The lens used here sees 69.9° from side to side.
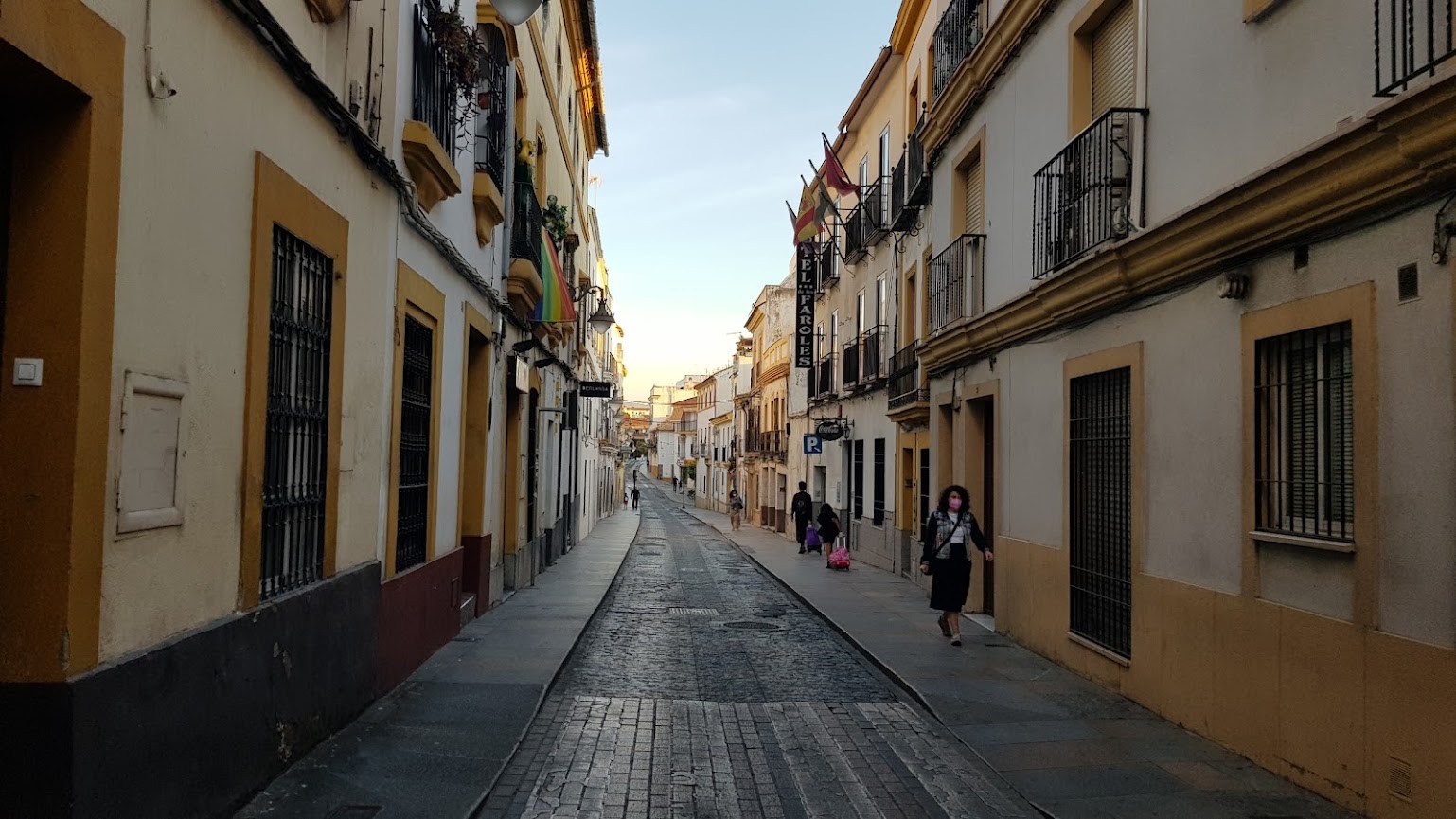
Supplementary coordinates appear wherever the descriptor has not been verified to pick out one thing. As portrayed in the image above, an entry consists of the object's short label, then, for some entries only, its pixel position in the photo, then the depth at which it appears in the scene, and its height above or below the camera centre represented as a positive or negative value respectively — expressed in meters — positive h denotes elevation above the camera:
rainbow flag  15.52 +2.52
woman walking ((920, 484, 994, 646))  10.89 -0.91
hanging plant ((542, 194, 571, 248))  16.47 +3.86
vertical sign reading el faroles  27.77 +4.07
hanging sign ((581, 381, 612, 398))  20.61 +1.41
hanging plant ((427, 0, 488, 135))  8.78 +3.52
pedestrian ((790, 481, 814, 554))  25.58 -1.17
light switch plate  3.64 +0.27
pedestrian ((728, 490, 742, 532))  37.31 -1.81
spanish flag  22.53 +5.52
